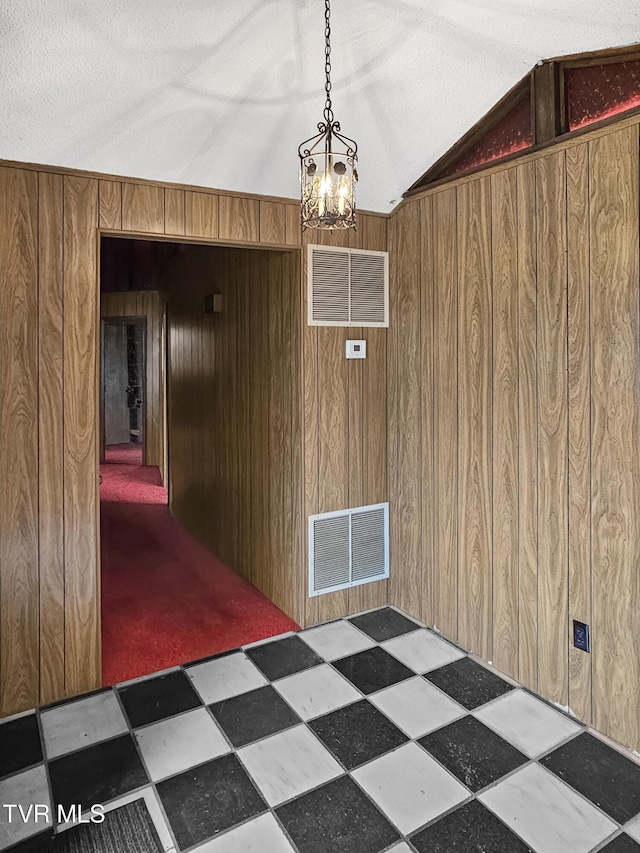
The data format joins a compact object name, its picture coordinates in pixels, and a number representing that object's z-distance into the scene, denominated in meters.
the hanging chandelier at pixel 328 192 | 1.70
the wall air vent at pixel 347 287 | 3.16
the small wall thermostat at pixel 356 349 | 3.29
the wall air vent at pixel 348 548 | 3.26
